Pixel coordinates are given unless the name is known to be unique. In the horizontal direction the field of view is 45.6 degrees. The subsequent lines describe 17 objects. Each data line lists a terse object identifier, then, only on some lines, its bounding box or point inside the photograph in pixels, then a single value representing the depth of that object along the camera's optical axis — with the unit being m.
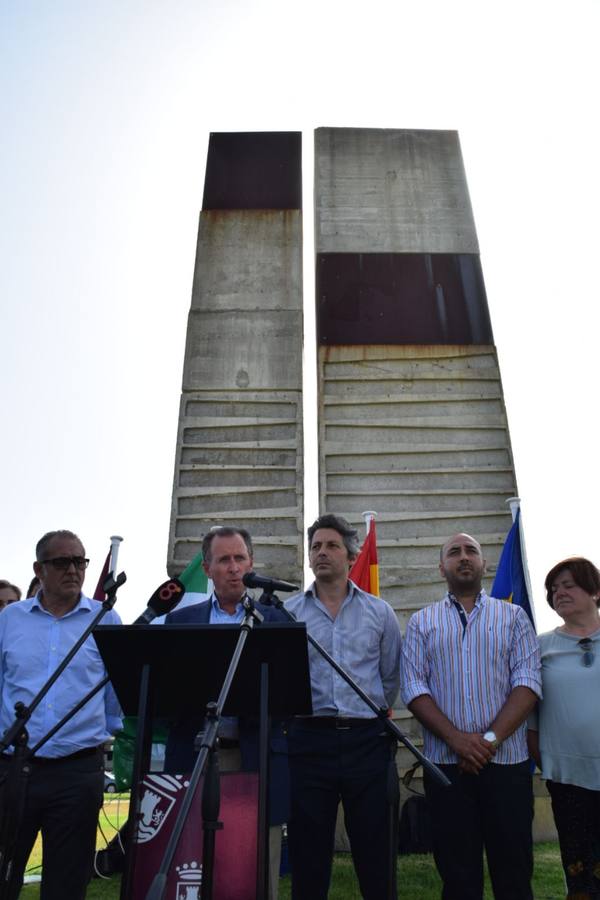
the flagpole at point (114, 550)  6.10
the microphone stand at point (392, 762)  2.48
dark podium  2.27
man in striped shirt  2.82
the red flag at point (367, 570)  5.90
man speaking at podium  2.75
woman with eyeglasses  3.02
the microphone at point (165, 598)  2.55
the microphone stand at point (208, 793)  1.72
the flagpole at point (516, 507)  5.94
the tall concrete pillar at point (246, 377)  7.42
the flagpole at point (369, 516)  6.16
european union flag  5.83
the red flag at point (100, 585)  6.21
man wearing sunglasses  2.82
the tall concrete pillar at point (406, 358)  7.52
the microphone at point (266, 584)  2.64
